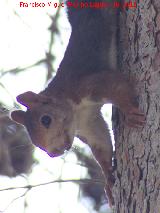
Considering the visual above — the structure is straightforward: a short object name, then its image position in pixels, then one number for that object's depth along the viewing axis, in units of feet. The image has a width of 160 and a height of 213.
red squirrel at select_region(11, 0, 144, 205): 18.72
